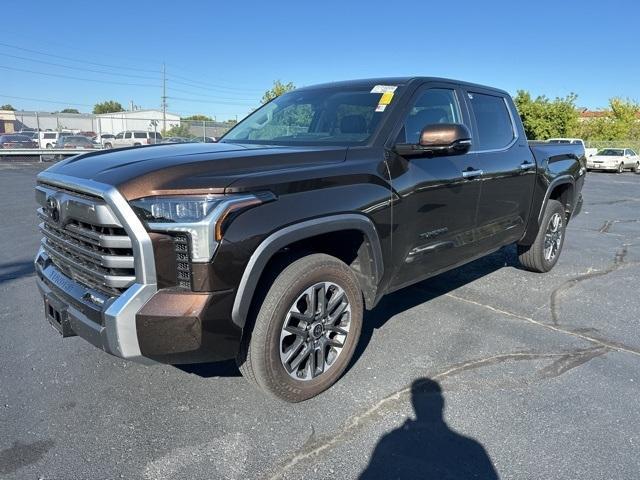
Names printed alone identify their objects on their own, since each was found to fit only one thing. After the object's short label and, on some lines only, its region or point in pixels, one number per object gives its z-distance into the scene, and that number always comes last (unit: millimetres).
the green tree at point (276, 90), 32744
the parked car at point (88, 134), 28780
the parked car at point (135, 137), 32034
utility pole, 55056
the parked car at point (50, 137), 27648
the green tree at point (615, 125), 45094
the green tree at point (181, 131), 32250
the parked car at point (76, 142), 26756
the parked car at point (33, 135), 26656
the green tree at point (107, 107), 108725
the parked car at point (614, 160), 28344
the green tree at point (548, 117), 40656
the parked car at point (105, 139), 28195
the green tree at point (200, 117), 78125
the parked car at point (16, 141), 25609
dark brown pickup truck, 2373
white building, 28575
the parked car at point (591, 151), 30988
